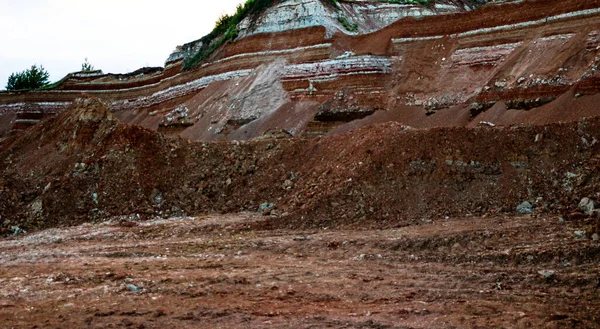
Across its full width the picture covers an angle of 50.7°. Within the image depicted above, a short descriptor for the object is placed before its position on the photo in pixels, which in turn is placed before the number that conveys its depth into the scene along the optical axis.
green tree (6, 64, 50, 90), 50.22
